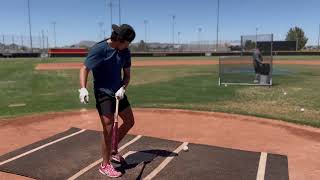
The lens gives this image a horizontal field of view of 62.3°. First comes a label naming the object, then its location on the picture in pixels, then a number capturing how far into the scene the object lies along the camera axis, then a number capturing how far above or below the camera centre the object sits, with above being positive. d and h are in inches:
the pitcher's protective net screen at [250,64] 434.7 -8.3
